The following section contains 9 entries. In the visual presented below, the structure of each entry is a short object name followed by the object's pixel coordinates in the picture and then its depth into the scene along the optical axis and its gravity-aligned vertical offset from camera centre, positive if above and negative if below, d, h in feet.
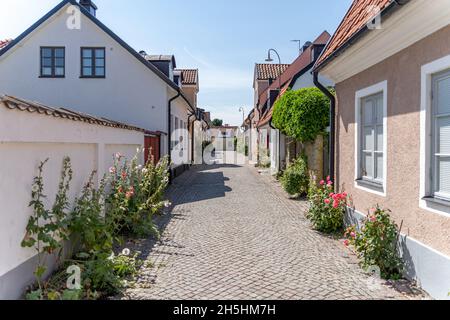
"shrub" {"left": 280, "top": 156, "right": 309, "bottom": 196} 39.27 -2.54
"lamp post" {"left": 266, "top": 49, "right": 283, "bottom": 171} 57.13 +2.77
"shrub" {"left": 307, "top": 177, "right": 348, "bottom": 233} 24.81 -3.89
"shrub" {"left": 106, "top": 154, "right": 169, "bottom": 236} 21.03 -2.87
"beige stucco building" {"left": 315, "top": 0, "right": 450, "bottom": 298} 13.61 +1.35
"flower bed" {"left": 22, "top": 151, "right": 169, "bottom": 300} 13.60 -3.81
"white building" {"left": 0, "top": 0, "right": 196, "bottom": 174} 51.47 +10.67
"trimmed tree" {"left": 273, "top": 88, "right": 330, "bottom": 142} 36.27 +3.63
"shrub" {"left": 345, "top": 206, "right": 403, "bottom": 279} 16.20 -3.93
